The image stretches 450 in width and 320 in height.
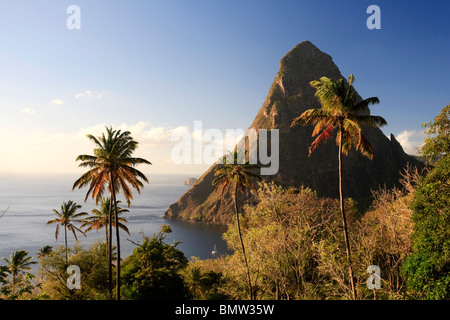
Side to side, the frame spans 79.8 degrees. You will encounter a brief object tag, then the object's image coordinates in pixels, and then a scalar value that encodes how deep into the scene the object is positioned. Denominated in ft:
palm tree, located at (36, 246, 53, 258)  138.50
